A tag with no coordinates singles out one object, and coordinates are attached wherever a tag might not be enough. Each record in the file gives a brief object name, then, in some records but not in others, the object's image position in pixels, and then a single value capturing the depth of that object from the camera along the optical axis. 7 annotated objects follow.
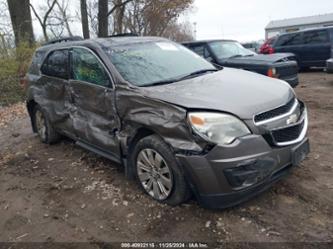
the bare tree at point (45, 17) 29.52
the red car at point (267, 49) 13.58
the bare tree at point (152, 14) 28.95
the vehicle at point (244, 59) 7.39
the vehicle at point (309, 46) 12.74
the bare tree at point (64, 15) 35.67
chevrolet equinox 3.09
